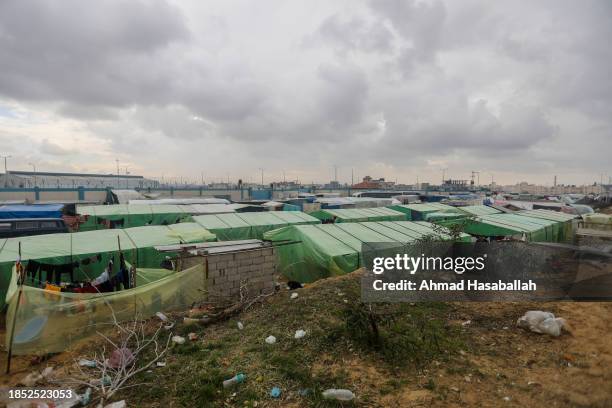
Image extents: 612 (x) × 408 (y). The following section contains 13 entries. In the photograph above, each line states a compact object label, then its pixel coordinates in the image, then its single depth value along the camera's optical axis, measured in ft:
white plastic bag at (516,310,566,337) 18.80
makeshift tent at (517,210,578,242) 58.11
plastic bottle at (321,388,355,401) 13.30
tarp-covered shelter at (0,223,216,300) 26.86
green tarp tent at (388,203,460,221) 69.51
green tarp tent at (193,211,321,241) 42.60
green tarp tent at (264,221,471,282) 32.19
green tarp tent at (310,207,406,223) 57.16
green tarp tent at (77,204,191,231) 51.52
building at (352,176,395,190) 268.89
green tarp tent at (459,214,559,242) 43.82
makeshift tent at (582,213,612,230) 56.59
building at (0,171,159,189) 150.10
